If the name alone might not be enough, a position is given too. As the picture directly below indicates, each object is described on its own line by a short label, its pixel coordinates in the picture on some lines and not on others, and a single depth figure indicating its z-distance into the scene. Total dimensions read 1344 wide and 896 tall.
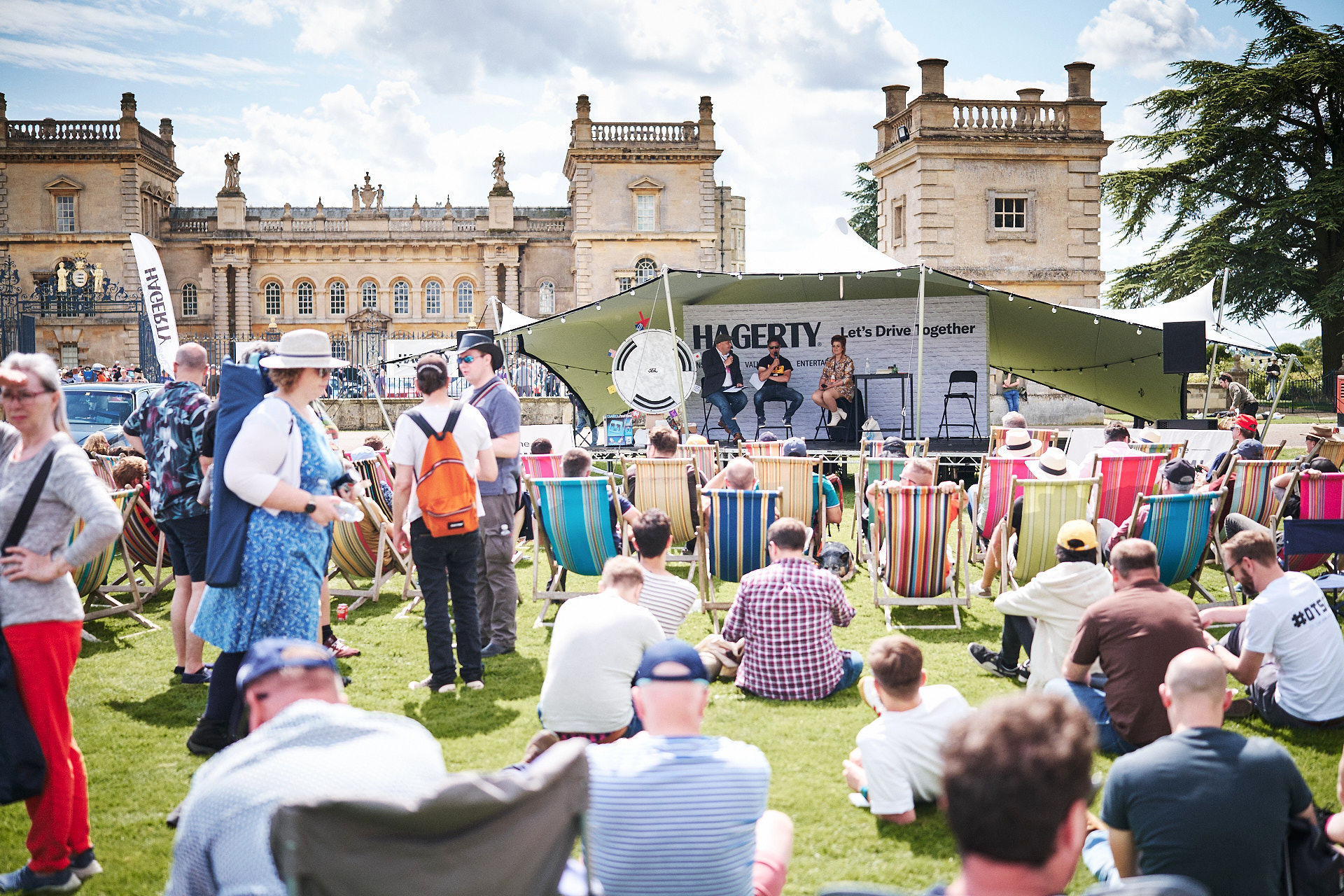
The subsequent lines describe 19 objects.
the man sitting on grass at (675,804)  2.31
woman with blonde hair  3.05
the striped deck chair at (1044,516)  6.61
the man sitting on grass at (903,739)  3.57
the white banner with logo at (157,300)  10.48
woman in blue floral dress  3.82
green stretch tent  14.11
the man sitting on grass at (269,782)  1.91
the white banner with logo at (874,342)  16.65
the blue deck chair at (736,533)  6.54
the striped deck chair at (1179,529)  6.32
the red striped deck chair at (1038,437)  11.41
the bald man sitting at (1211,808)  2.48
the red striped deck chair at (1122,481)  7.57
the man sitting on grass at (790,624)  4.84
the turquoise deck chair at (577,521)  6.52
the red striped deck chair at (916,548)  6.39
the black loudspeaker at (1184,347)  12.72
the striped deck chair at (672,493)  7.52
